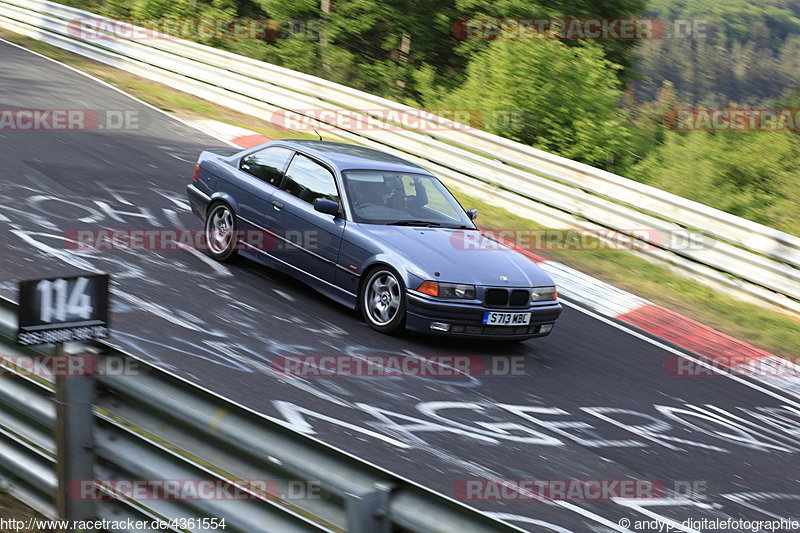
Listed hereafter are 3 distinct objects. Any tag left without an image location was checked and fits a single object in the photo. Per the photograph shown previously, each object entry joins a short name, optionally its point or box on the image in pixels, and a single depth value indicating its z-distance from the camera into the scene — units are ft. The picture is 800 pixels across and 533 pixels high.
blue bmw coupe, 53.36
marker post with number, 21.42
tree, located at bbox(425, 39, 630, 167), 119.24
